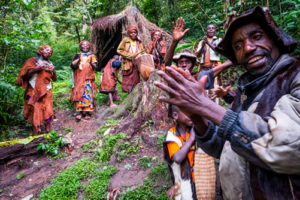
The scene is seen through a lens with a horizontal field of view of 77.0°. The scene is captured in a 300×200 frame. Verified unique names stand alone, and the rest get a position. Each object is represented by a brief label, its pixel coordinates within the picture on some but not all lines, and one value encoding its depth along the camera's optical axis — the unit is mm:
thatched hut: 9328
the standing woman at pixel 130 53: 5730
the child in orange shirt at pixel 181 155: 2027
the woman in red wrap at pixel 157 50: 4676
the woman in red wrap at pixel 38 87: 4629
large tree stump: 3934
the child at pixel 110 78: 6281
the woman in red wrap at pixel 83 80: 5527
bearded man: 841
